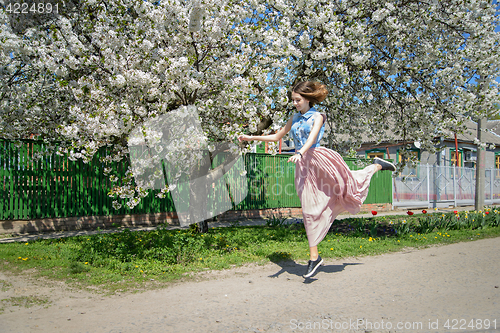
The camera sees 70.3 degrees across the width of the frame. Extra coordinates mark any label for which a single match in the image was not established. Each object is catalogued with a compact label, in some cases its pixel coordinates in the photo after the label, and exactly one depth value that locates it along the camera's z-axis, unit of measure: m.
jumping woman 4.45
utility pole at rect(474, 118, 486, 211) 13.16
